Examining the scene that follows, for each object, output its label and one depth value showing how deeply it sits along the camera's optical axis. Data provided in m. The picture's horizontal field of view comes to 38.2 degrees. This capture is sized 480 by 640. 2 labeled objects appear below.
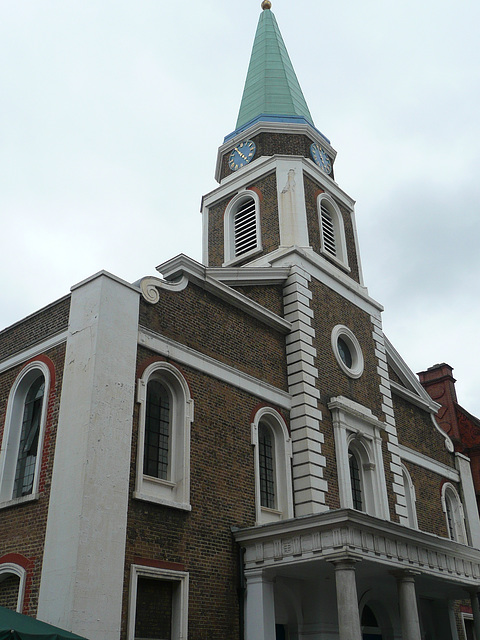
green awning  9.29
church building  12.43
